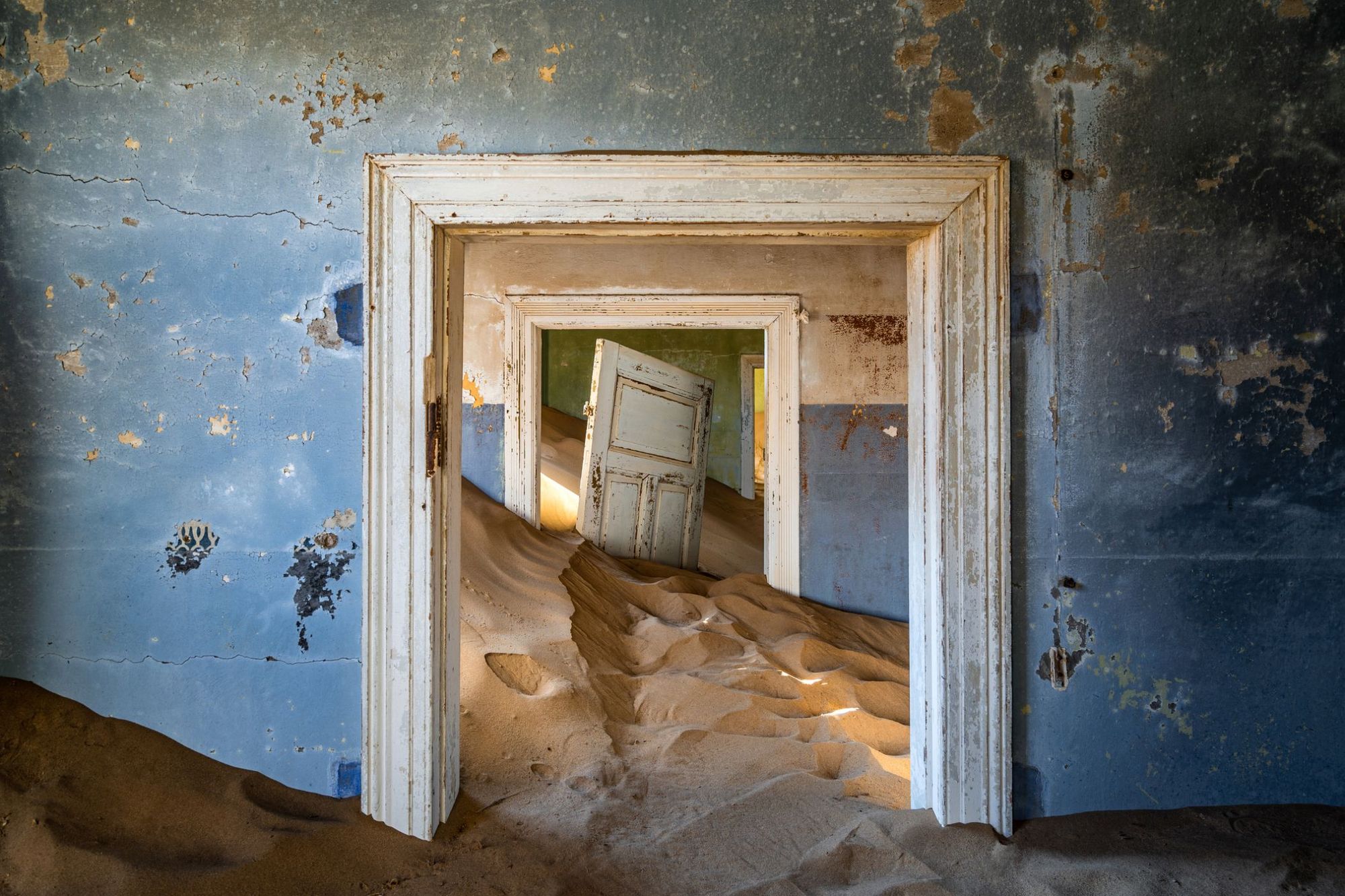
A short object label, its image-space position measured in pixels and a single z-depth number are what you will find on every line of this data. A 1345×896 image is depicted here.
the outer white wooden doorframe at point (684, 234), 1.85
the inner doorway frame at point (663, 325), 4.31
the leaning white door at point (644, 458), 4.82
